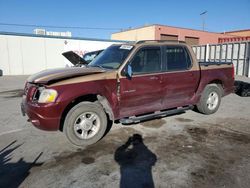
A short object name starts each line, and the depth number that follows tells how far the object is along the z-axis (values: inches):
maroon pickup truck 159.0
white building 836.1
